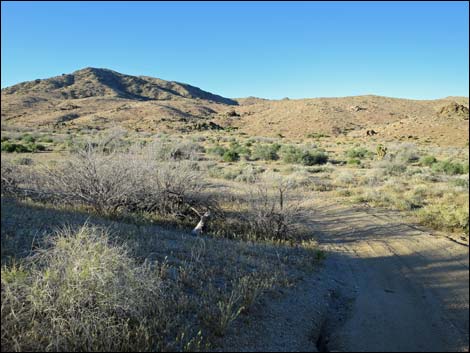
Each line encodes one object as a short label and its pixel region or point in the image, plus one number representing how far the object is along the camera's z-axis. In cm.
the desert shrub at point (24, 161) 1708
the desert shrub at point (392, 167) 1716
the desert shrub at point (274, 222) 927
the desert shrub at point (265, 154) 2886
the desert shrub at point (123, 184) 963
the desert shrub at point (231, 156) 2723
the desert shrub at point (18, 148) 1973
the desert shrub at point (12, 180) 829
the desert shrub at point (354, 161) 2383
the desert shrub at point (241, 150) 2942
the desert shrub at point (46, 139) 3219
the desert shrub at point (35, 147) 2494
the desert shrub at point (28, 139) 2976
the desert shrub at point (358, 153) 2603
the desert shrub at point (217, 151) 2977
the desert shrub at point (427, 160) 1659
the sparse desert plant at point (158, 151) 1130
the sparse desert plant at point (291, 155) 2597
